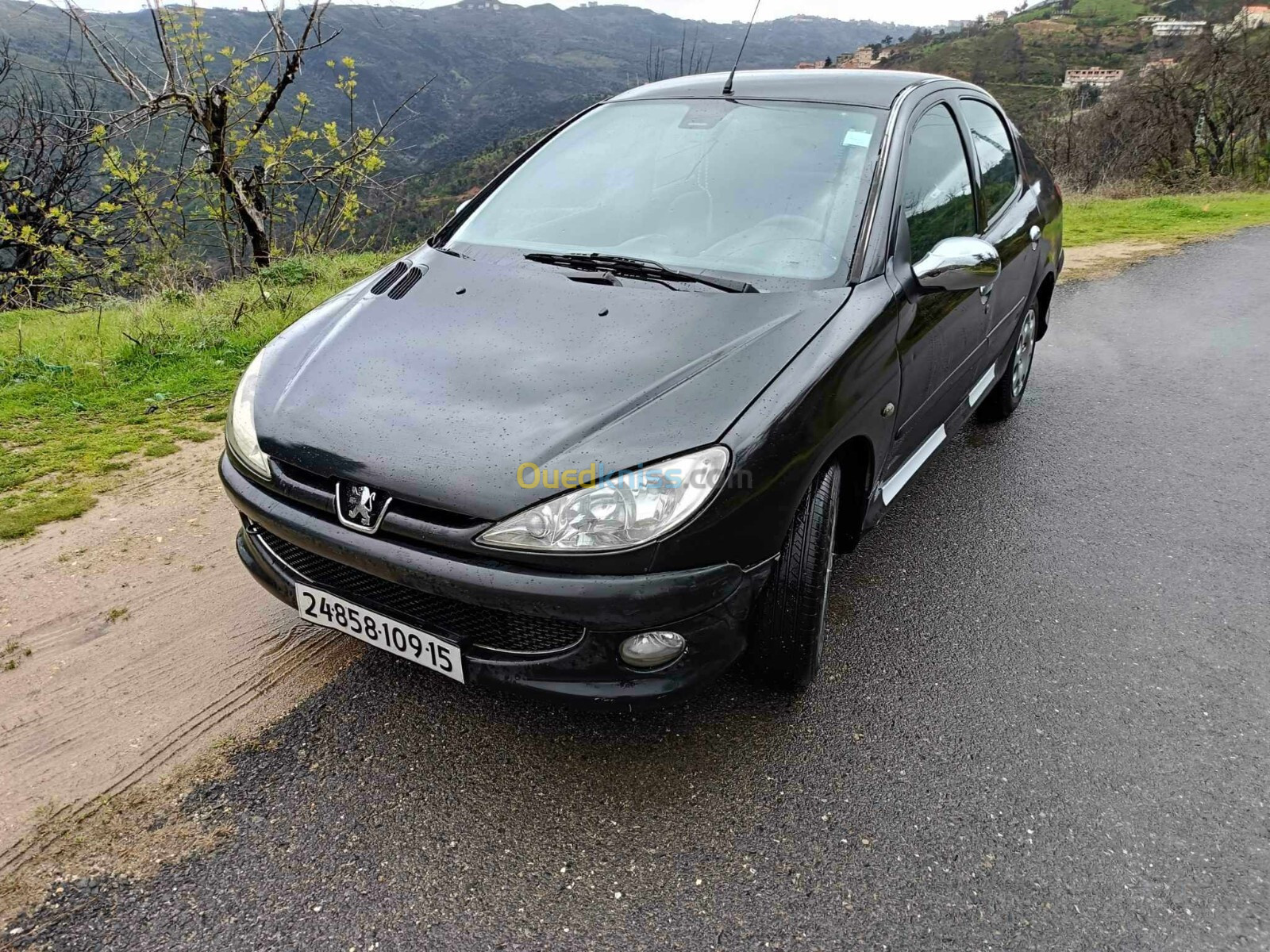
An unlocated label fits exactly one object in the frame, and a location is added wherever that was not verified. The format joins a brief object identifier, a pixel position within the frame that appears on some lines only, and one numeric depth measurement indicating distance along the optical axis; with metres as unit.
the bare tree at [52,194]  11.50
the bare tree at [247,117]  8.43
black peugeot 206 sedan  1.88
